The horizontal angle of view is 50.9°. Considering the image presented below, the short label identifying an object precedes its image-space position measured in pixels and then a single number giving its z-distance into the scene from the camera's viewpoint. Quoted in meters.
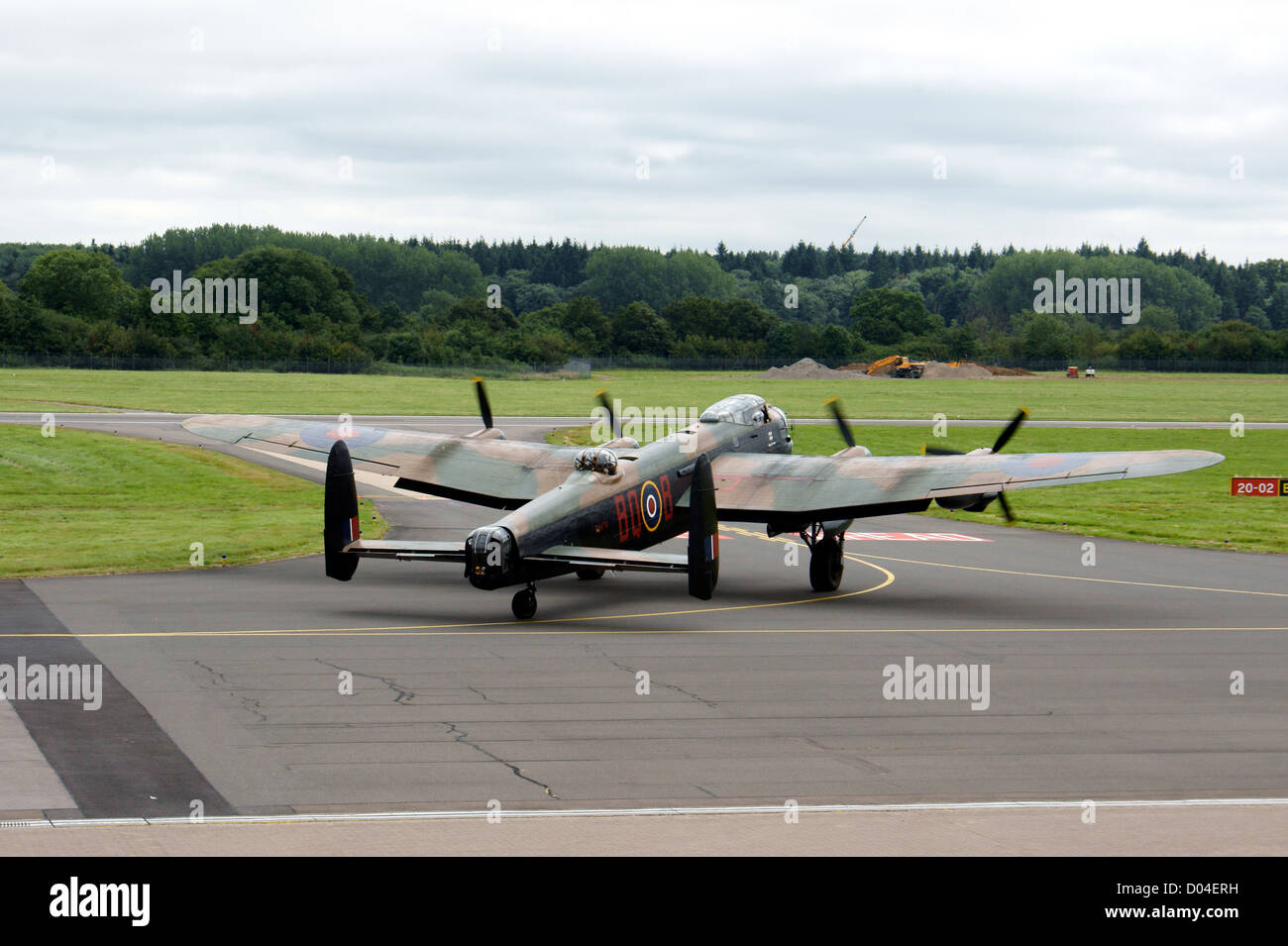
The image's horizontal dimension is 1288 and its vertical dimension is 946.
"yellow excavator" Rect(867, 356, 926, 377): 170.75
